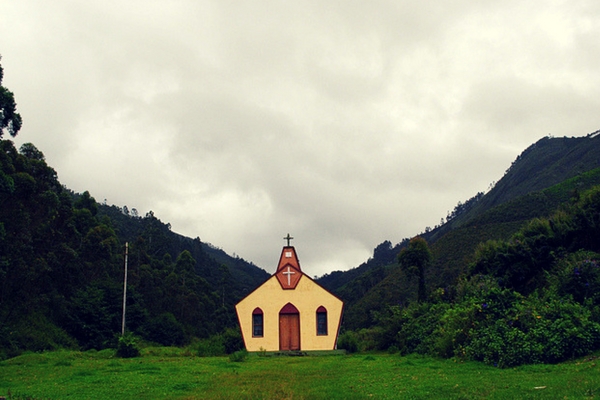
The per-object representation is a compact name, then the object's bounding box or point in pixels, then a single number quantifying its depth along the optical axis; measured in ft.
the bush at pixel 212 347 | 97.25
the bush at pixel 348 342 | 106.56
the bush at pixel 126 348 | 86.53
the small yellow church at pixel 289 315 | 112.47
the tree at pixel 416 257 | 124.98
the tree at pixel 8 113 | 81.87
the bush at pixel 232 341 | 110.11
